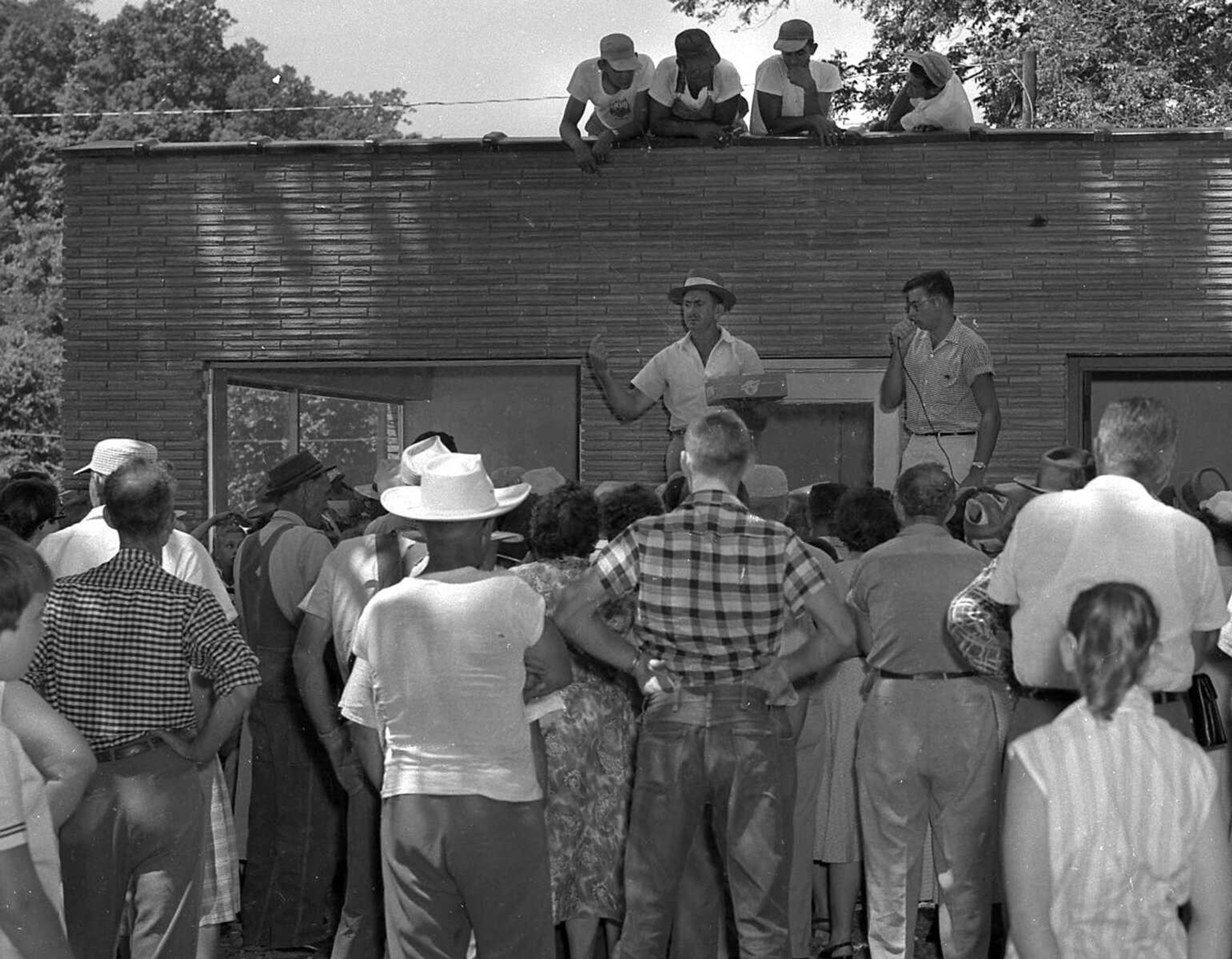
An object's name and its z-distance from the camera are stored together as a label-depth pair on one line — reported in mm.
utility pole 18281
